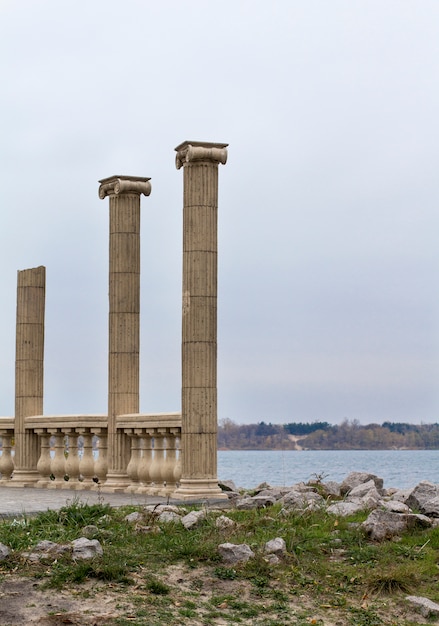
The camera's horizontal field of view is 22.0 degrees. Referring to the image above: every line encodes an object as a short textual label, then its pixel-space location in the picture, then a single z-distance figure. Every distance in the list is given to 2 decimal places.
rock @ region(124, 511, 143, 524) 12.27
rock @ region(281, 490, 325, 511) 13.35
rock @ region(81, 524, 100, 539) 11.28
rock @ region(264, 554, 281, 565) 10.52
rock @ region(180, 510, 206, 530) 11.89
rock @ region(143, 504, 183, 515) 12.80
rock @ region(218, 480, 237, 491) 17.92
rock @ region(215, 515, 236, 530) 11.94
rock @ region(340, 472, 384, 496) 16.28
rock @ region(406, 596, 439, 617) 9.54
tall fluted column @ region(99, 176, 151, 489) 18.19
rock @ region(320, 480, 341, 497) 15.87
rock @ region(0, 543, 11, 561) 10.30
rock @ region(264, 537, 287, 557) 10.75
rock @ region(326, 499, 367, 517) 12.82
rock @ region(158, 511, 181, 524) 12.16
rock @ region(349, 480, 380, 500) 14.86
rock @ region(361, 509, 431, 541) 11.52
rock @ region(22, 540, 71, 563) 10.37
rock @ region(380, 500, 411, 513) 12.61
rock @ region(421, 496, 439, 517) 12.78
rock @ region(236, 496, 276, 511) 14.12
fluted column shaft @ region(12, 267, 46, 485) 20.20
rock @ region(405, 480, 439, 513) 13.30
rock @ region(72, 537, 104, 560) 10.32
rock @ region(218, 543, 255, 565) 10.52
